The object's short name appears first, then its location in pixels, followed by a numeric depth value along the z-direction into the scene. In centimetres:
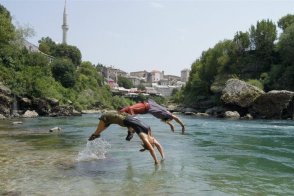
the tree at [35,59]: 7088
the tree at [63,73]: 8488
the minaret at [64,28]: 15862
